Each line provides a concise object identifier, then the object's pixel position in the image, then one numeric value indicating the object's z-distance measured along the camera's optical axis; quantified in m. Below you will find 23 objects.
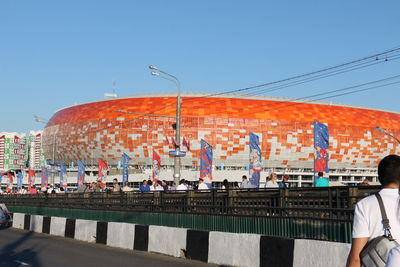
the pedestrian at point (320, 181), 18.25
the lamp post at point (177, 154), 30.22
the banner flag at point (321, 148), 32.41
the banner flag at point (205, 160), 37.75
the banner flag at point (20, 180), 75.55
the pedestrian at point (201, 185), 19.75
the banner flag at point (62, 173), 76.67
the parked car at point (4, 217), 24.72
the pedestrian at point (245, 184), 19.72
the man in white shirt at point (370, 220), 3.70
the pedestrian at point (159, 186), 23.84
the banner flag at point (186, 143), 106.28
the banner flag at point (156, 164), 49.44
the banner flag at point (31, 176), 74.06
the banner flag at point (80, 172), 64.19
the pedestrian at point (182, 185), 20.31
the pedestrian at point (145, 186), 21.53
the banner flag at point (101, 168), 61.92
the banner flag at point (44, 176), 71.25
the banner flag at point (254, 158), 34.41
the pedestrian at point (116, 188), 22.07
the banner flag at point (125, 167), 61.43
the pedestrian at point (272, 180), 17.30
